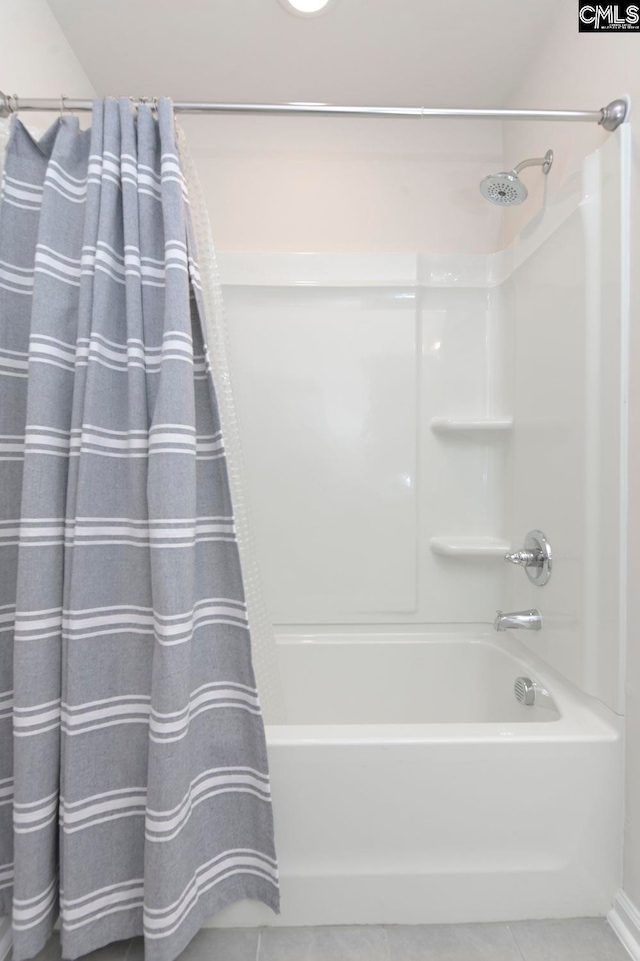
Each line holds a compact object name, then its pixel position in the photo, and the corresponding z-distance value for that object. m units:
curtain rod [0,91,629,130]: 1.16
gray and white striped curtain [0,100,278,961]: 1.01
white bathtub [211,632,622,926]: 1.18
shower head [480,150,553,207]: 1.48
